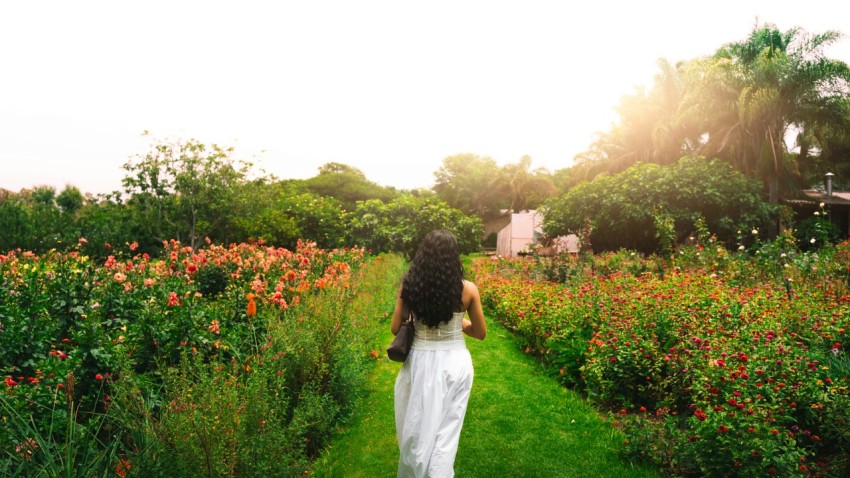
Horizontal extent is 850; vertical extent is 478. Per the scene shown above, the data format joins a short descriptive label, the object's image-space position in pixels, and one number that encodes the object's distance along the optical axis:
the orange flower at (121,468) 2.25
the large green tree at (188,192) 20.34
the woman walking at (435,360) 3.04
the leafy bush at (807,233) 20.33
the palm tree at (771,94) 21.58
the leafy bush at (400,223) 20.12
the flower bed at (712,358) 3.22
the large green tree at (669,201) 20.50
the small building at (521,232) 29.48
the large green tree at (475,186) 51.38
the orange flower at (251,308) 4.31
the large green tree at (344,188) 46.41
